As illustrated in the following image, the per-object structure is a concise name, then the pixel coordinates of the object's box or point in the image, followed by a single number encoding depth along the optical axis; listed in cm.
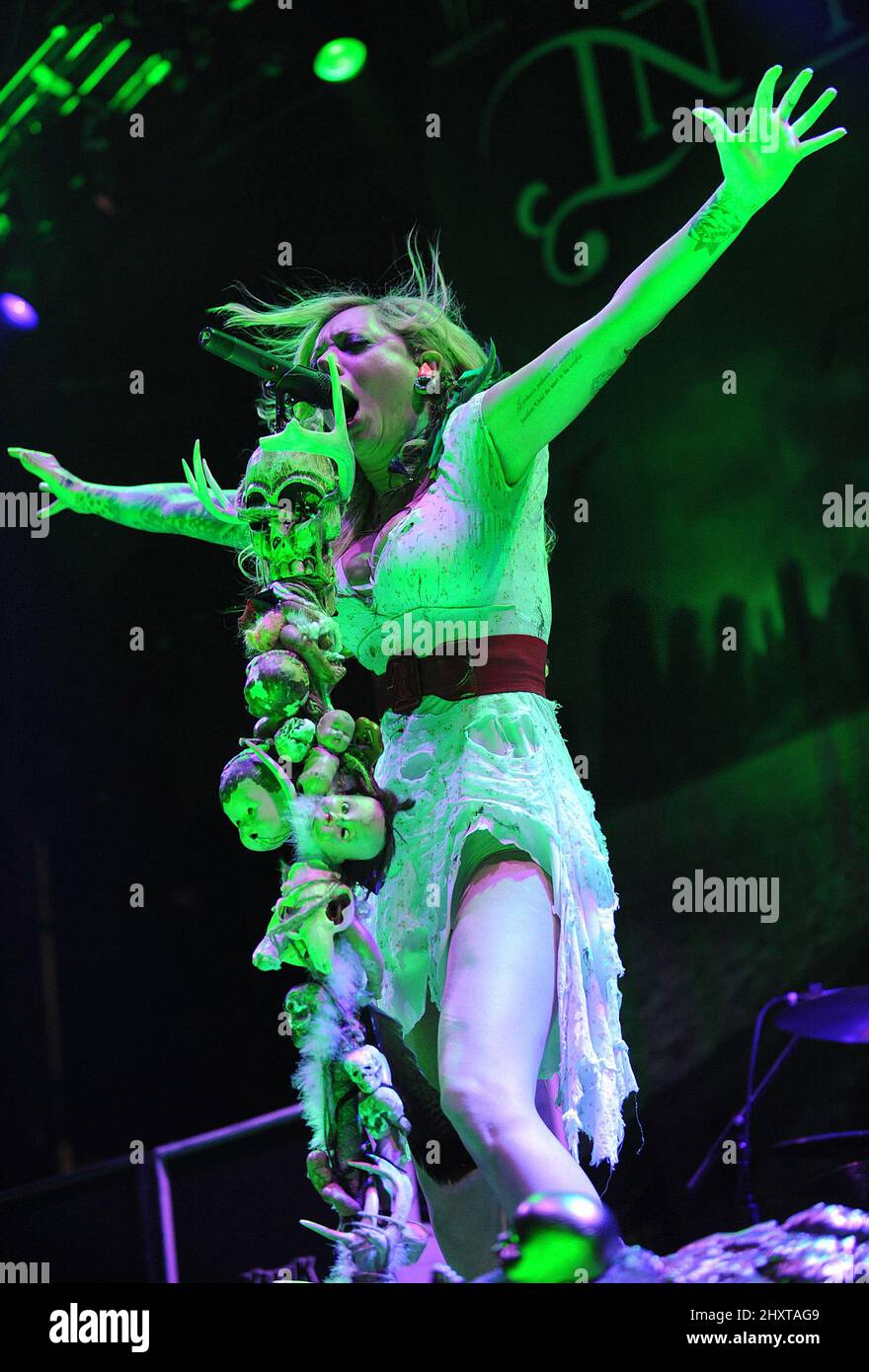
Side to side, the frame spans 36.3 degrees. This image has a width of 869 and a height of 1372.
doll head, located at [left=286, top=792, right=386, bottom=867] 177
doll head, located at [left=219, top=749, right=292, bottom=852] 179
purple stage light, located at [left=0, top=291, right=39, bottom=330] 303
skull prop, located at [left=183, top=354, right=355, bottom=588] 190
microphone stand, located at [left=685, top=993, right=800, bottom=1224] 275
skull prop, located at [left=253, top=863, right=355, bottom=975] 174
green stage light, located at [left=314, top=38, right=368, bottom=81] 294
